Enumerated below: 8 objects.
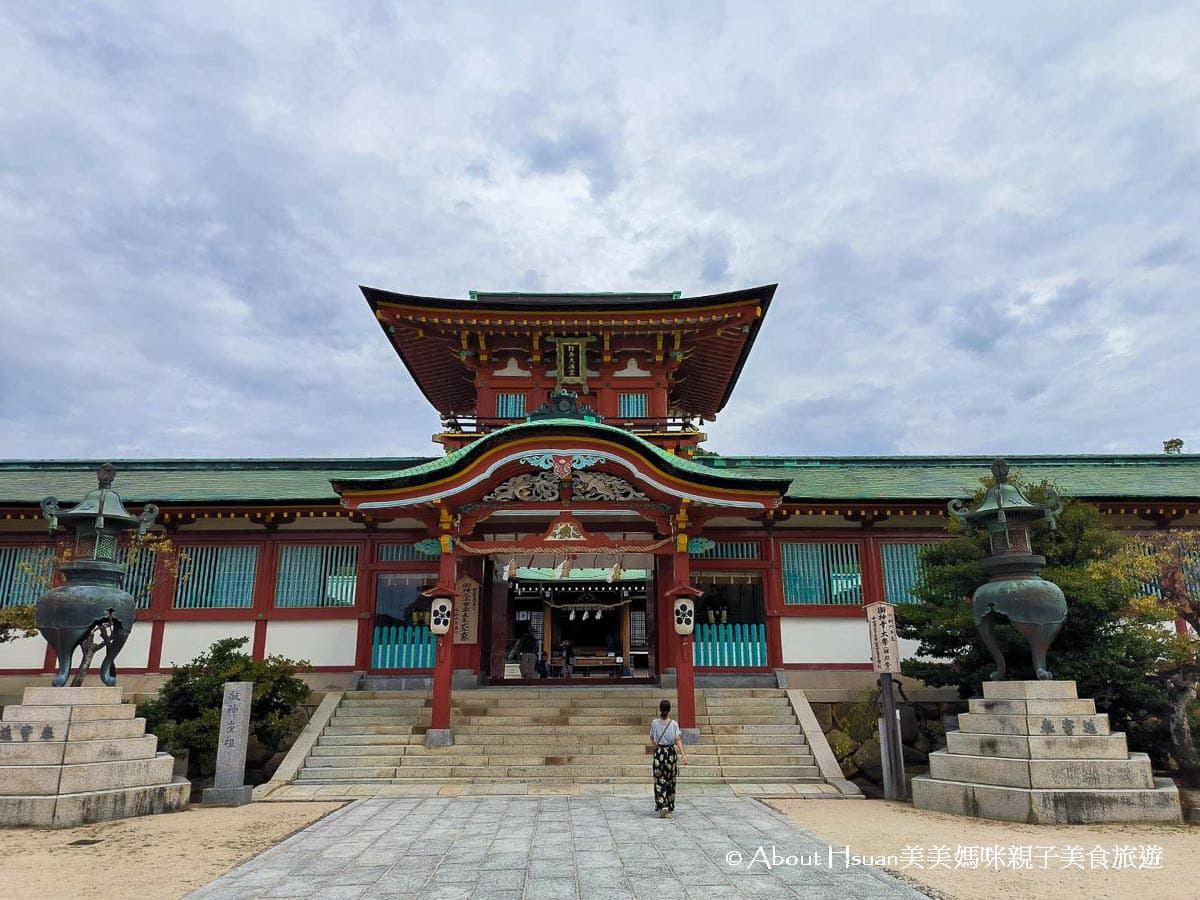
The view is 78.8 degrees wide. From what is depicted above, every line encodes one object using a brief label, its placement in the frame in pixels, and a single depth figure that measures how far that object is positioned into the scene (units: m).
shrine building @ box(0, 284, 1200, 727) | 14.14
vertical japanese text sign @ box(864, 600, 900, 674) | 11.42
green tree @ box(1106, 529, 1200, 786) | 10.77
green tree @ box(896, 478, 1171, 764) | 11.02
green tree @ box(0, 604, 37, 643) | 13.45
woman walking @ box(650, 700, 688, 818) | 9.27
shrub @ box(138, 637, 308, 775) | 11.91
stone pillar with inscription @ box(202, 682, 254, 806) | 10.59
